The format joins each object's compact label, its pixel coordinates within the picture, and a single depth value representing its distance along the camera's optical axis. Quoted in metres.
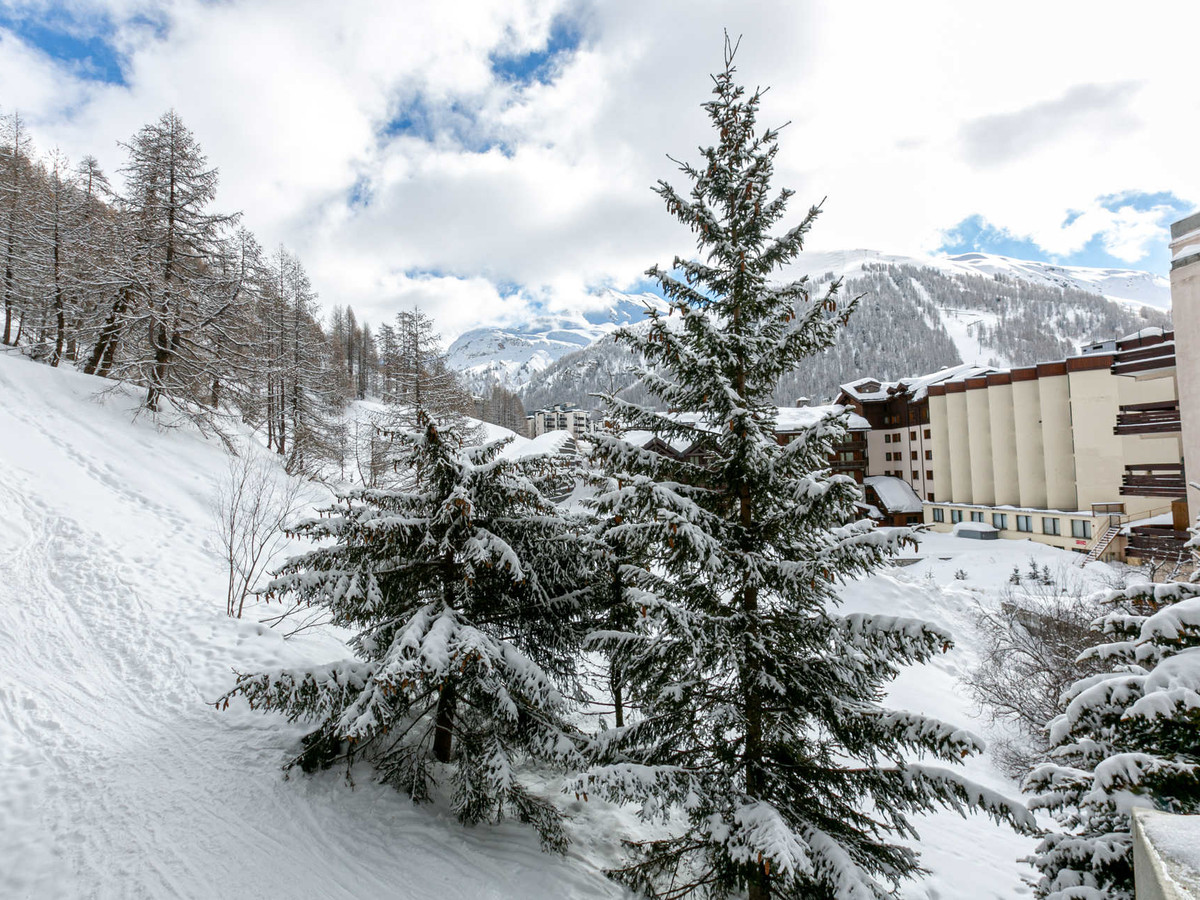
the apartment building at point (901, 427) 45.22
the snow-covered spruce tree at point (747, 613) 4.75
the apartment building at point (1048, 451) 30.84
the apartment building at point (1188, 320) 10.89
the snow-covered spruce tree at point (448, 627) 5.50
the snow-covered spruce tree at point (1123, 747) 3.20
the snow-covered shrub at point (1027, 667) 12.87
